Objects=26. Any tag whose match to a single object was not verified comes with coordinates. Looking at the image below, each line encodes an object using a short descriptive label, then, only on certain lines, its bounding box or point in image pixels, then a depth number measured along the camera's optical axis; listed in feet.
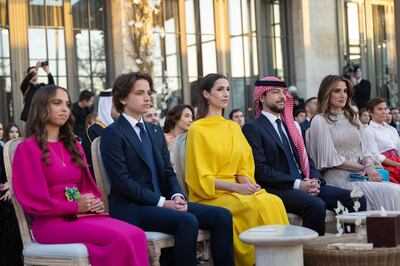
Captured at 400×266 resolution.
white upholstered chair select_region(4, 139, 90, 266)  16.63
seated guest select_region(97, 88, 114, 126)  24.71
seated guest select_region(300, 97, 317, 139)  40.93
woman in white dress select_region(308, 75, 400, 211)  24.79
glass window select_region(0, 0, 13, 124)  47.09
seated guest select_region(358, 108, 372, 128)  37.64
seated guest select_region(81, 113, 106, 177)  23.81
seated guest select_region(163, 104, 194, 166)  28.40
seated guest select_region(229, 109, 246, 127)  38.83
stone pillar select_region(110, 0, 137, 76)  51.31
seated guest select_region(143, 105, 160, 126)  27.34
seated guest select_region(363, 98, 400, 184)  29.27
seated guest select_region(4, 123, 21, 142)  32.91
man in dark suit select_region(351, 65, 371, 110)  51.03
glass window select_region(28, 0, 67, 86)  48.39
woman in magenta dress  16.96
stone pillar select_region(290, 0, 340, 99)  58.23
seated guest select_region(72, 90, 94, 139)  40.18
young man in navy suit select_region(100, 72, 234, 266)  18.42
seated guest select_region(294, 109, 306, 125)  41.14
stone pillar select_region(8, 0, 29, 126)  47.16
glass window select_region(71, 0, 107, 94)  50.72
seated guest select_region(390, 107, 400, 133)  47.34
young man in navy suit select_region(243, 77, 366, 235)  22.02
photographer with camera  38.42
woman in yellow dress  20.45
